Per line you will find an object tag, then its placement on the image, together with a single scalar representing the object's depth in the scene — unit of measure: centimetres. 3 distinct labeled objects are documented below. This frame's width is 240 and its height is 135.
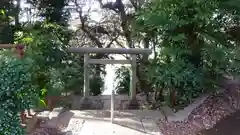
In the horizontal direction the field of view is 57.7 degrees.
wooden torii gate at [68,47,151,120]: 384
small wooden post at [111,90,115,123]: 300
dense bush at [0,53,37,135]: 214
